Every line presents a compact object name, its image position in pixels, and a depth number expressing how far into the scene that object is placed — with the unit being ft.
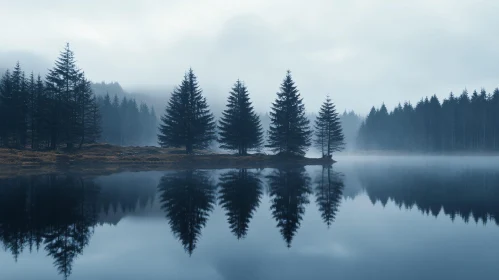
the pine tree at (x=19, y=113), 200.64
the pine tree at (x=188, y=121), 200.34
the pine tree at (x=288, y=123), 203.82
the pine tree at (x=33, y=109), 196.75
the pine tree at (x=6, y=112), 198.80
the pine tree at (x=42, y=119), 187.20
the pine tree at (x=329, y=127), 226.17
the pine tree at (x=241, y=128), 207.10
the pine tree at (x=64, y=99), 186.29
